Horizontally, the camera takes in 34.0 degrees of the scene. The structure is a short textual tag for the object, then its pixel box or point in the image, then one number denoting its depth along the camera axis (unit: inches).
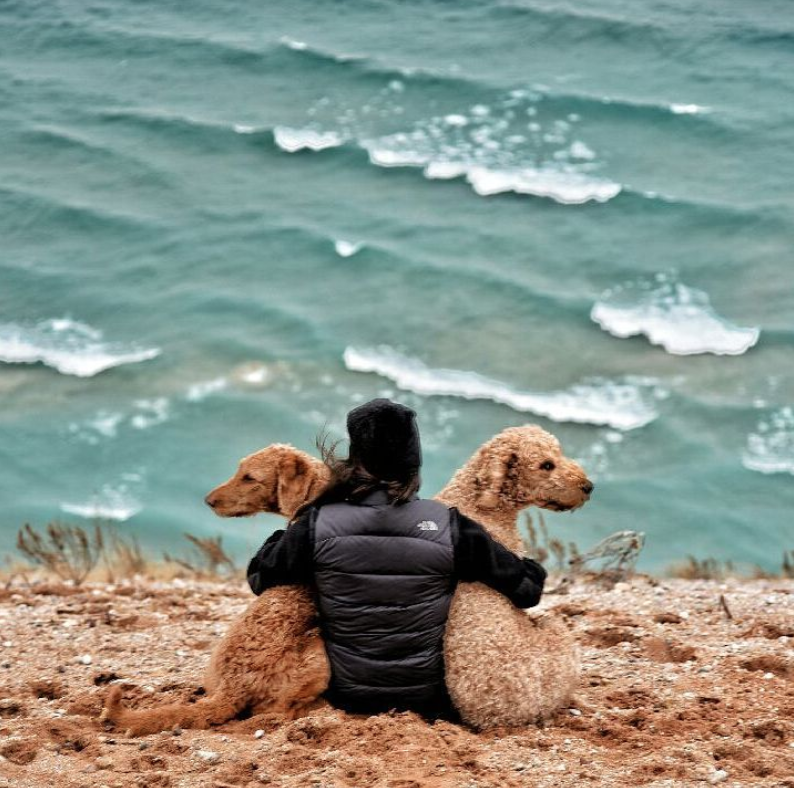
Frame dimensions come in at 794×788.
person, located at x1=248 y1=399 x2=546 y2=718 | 242.1
